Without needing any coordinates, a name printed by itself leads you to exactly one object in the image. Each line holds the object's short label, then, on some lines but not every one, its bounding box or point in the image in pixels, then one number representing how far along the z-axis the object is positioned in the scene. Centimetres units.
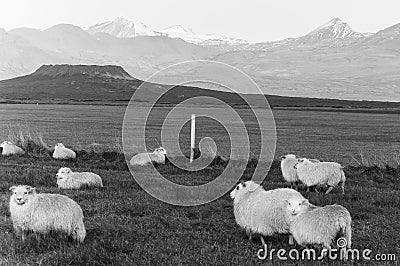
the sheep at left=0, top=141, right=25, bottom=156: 2564
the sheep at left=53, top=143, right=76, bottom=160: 2428
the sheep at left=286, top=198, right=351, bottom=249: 916
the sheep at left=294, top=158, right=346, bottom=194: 1673
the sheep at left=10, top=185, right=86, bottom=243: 1008
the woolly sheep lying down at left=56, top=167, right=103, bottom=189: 1661
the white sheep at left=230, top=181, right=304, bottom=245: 1040
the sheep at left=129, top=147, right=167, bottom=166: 2322
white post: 2360
